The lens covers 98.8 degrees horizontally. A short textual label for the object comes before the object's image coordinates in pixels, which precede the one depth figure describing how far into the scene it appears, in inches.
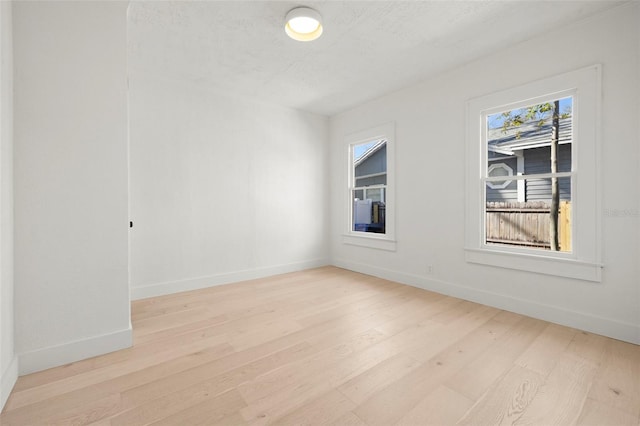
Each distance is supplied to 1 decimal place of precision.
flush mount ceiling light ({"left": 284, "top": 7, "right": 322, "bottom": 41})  86.3
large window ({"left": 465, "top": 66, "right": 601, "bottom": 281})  93.1
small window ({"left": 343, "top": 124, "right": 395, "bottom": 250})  156.6
